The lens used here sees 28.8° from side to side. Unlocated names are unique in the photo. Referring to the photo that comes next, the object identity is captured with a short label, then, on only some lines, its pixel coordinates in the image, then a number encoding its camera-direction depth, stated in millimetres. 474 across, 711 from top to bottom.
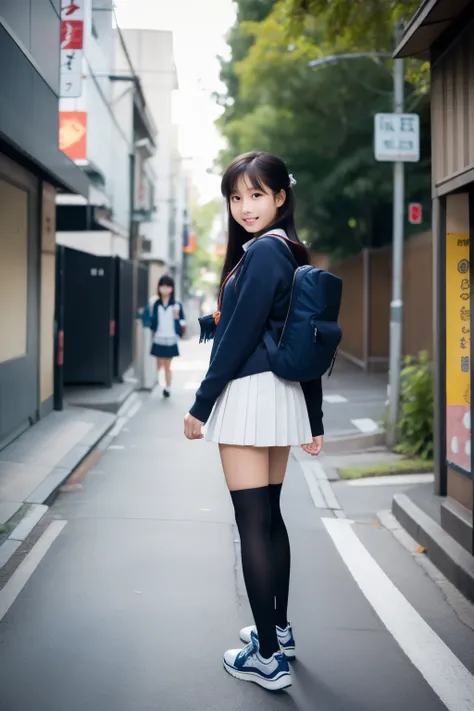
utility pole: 10828
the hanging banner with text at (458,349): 5973
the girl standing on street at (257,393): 3479
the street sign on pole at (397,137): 10828
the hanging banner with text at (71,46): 12633
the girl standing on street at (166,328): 14828
